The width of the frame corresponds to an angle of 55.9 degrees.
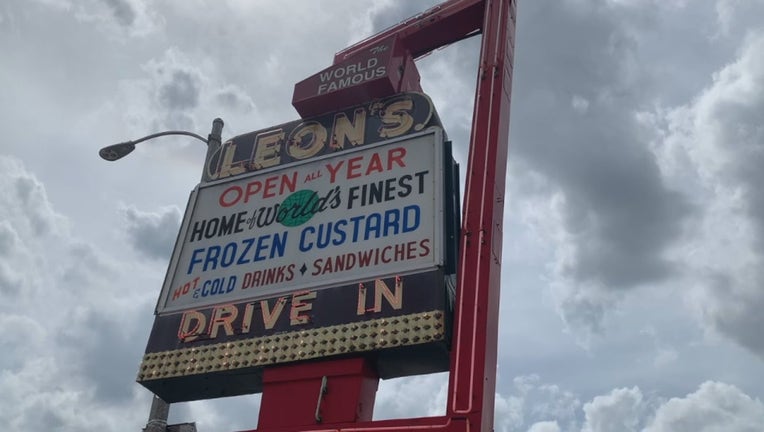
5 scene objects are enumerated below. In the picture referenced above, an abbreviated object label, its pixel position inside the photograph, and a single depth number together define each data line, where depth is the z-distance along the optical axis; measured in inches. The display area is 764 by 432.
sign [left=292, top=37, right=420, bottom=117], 569.4
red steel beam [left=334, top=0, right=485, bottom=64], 618.8
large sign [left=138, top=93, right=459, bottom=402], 408.8
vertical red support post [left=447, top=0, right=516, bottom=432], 361.1
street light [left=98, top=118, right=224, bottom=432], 546.0
